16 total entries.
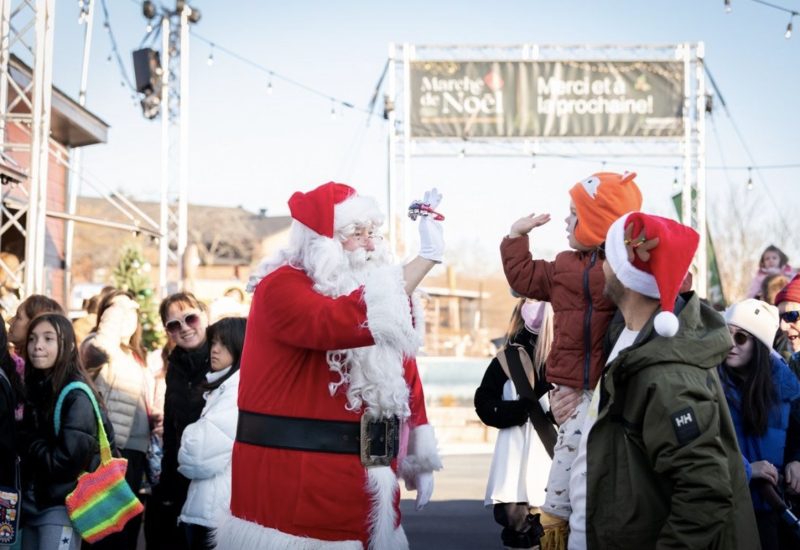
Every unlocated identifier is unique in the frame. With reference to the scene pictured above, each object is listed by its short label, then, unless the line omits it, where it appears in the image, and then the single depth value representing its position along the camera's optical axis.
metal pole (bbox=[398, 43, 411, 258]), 22.14
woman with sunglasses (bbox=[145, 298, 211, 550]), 6.70
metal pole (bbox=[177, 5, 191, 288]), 19.58
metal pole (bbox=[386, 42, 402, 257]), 22.11
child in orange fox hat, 4.26
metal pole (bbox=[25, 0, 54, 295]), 10.98
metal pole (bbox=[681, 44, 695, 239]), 22.28
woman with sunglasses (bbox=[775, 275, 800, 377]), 6.61
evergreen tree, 18.45
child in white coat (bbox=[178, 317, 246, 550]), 5.85
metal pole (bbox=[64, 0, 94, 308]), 19.88
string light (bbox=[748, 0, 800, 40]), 17.50
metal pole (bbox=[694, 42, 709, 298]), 21.30
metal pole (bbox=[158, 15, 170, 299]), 19.42
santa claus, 4.00
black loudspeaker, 19.39
